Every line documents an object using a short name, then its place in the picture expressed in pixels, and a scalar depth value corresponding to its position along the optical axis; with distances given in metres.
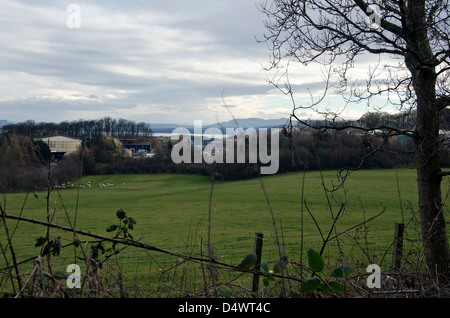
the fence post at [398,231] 4.38
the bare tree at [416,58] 5.64
